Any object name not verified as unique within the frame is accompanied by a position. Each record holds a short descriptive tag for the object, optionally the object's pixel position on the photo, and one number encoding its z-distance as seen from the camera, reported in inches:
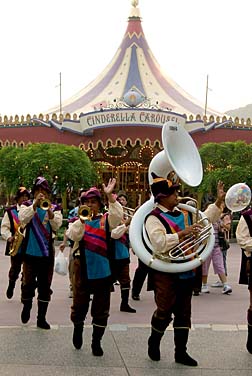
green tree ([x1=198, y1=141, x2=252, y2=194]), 729.0
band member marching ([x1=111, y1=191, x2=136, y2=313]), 279.0
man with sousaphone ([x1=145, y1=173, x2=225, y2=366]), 187.2
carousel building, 913.5
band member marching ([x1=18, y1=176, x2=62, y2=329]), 234.5
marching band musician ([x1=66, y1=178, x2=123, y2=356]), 200.2
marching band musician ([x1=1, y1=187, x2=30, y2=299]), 288.8
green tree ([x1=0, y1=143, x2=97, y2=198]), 736.2
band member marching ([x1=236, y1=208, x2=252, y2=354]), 204.2
